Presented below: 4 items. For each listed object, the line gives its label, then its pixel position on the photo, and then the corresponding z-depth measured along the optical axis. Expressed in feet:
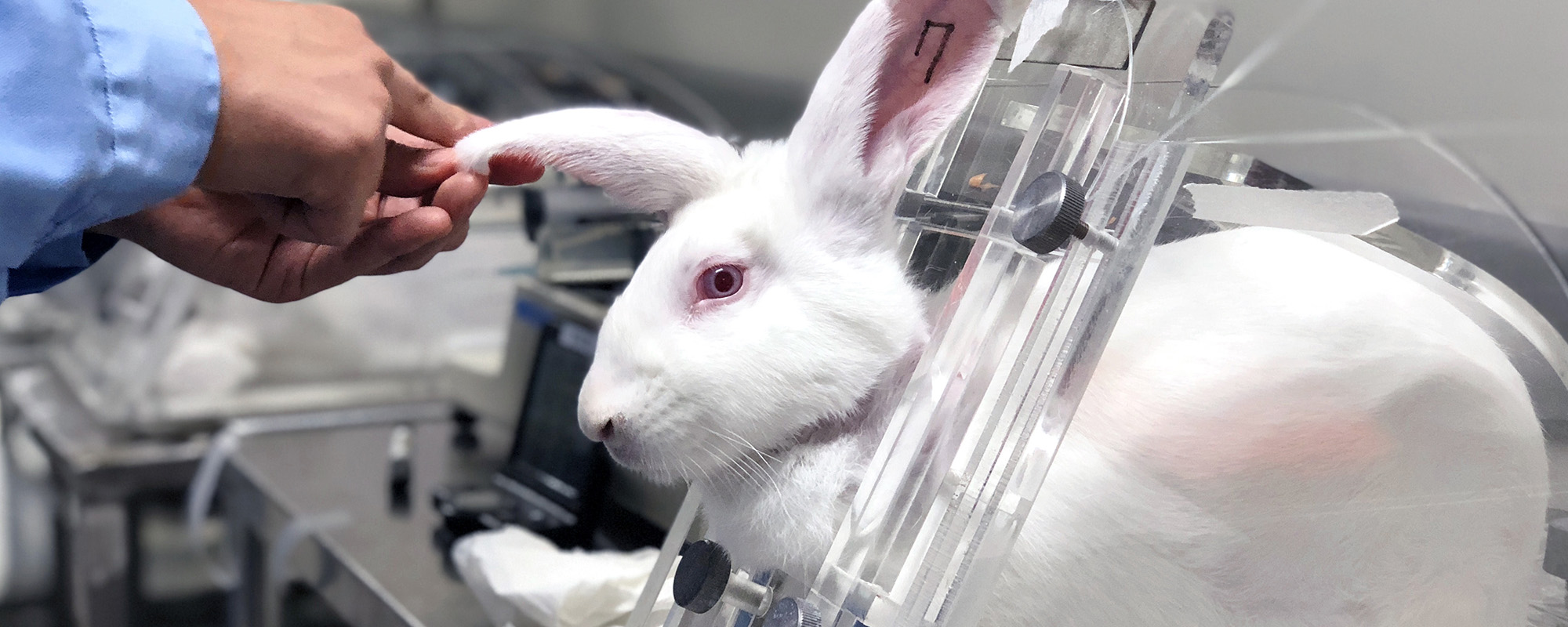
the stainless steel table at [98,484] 5.23
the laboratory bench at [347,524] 3.55
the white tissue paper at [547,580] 2.56
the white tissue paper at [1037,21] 1.70
